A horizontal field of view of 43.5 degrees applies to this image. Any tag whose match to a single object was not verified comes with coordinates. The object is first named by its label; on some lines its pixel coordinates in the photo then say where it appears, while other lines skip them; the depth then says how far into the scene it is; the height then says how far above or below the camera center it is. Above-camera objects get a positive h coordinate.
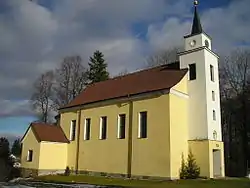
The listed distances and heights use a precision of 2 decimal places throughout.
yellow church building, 26.94 +2.49
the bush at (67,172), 33.69 -2.04
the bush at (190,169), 26.41 -1.15
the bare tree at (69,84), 50.81 +11.12
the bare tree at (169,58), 47.31 +14.43
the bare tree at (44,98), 52.12 +8.91
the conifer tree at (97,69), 52.97 +14.27
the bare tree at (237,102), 41.97 +7.28
